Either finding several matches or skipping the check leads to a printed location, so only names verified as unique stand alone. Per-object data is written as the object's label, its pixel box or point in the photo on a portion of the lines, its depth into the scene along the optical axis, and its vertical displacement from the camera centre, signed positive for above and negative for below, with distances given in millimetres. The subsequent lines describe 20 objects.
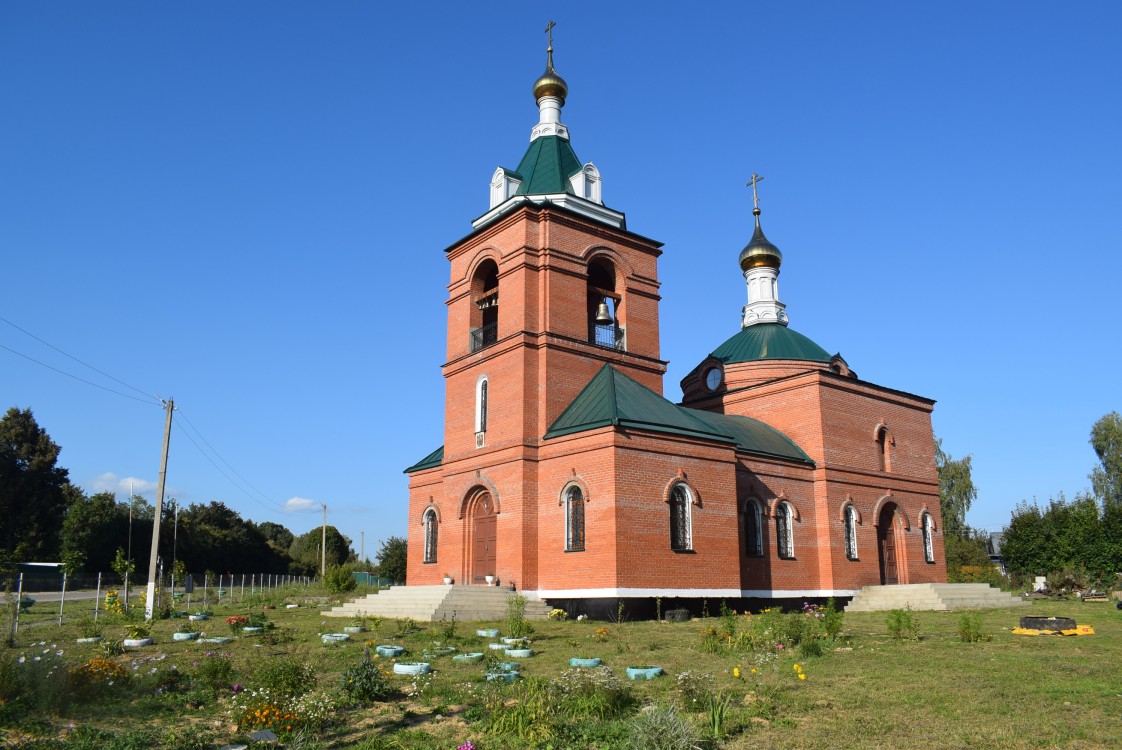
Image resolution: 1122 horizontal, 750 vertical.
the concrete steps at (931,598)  23094 -1471
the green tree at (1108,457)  49094 +4966
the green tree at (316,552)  60278 -538
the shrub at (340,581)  27234 -1140
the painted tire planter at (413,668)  10758 -1543
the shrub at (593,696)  7965 -1426
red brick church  19625 +2472
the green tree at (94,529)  47250 +852
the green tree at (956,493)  50062 +2985
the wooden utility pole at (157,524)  19516 +464
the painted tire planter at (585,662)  11055 -1506
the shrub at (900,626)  13586 -1288
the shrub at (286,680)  8469 -1354
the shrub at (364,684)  8898 -1437
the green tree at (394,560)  36781 -662
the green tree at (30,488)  48562 +3227
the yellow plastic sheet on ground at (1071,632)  14523 -1469
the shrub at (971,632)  13523 -1367
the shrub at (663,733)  6500 -1430
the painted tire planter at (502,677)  9609 -1498
